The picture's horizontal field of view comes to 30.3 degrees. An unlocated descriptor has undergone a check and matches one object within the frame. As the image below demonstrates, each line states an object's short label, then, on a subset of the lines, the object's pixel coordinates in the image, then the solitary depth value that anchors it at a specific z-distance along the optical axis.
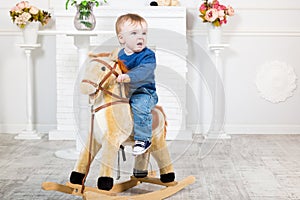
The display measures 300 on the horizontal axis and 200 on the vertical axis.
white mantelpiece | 4.30
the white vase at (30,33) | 4.32
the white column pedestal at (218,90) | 4.34
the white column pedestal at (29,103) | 4.39
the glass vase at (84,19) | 3.67
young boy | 2.46
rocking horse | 2.47
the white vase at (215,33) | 4.35
